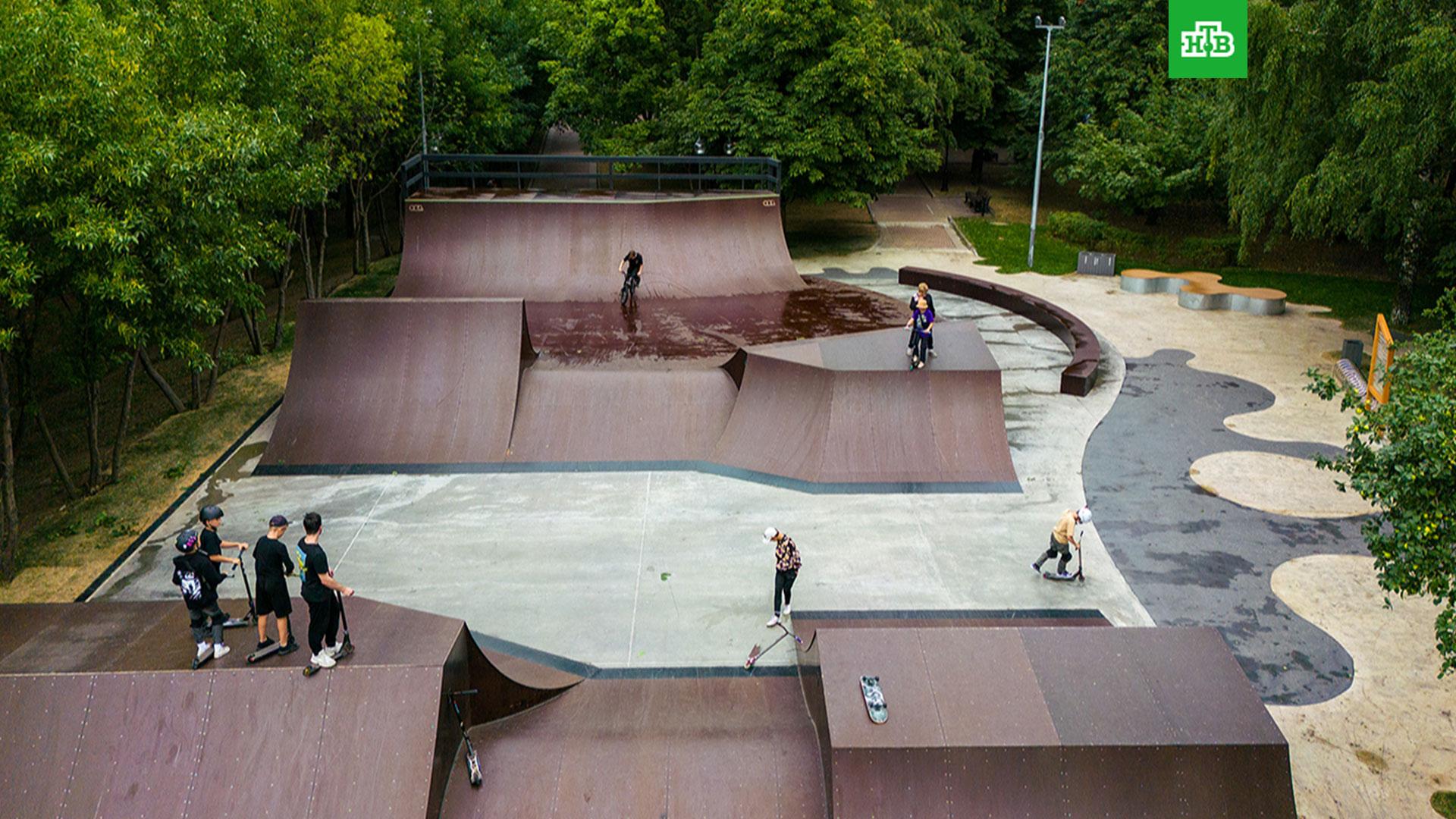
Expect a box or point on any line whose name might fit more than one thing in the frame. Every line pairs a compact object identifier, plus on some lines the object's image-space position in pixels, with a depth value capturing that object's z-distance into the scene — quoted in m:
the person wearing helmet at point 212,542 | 7.63
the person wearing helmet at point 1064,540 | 10.77
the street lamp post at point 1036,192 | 26.60
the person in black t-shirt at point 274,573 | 7.31
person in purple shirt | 13.86
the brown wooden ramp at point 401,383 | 14.51
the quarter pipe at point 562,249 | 20.36
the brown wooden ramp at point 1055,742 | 6.67
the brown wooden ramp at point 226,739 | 6.67
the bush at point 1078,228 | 32.28
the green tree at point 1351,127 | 17.00
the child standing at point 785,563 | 9.77
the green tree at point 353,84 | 19.30
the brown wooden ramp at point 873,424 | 13.74
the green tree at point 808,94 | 27.19
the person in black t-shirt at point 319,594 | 7.08
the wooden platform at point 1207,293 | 24.03
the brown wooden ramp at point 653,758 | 7.25
